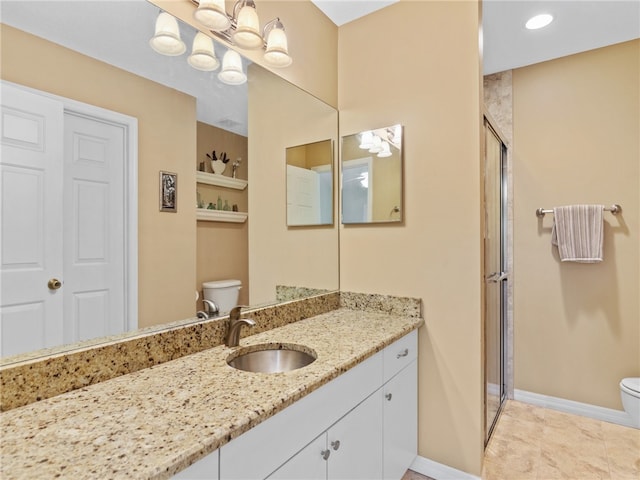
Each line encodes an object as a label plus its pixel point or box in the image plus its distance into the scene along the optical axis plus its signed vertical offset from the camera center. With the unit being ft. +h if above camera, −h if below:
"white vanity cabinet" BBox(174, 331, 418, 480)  2.91 -2.04
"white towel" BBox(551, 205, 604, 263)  7.59 +0.18
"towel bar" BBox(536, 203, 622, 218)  7.55 +0.69
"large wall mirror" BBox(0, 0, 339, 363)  3.14 +1.38
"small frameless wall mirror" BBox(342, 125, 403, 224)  6.32 +1.25
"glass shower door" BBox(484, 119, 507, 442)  6.36 -0.69
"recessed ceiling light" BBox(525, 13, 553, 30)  6.73 +4.37
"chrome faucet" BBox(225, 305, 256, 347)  4.50 -1.16
